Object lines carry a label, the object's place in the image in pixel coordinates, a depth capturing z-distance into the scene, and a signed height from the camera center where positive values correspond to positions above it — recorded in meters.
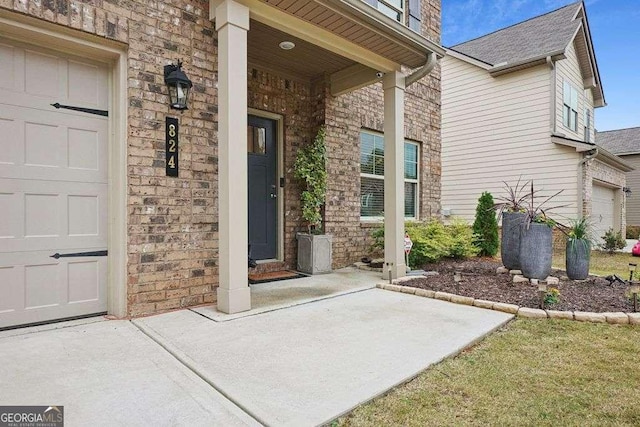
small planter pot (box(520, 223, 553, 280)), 4.53 -0.50
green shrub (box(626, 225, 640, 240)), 15.72 -1.00
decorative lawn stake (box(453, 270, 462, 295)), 4.73 -0.91
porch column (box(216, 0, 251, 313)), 3.37 +0.50
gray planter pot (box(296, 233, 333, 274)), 5.41 -0.66
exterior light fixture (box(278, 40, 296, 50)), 4.63 +2.11
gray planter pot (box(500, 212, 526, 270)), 4.92 -0.42
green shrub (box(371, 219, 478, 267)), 6.01 -0.54
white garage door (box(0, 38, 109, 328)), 2.97 +0.20
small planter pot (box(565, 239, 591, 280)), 4.72 -0.63
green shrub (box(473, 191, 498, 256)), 7.47 -0.41
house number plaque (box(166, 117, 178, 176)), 3.57 +0.63
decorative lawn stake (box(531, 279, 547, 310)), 3.63 -0.86
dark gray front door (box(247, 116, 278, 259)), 5.33 +0.32
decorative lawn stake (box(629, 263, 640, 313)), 3.50 -0.89
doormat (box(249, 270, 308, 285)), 4.93 -0.95
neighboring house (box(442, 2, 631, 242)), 9.49 +2.61
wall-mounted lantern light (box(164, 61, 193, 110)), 3.47 +1.20
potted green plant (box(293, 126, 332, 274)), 5.44 +0.06
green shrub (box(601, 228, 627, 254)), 9.59 -0.91
